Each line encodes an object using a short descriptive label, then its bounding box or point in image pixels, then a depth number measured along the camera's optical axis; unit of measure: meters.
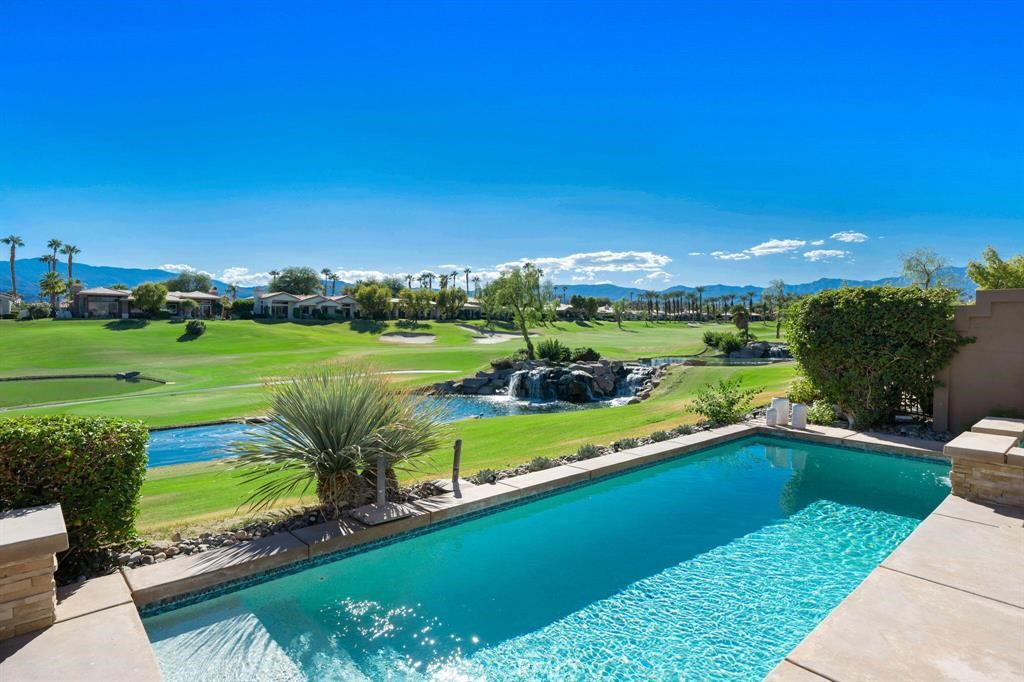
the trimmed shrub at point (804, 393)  11.88
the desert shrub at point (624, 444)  8.68
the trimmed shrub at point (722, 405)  10.88
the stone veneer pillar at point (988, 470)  5.41
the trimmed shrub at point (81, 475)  3.66
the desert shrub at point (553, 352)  33.53
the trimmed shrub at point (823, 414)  10.84
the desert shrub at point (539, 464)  7.25
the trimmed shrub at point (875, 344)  9.65
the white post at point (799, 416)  10.11
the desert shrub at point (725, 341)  40.88
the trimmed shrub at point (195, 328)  47.34
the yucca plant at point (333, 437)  5.12
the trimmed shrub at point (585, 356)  33.34
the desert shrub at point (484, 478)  6.60
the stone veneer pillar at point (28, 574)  3.04
